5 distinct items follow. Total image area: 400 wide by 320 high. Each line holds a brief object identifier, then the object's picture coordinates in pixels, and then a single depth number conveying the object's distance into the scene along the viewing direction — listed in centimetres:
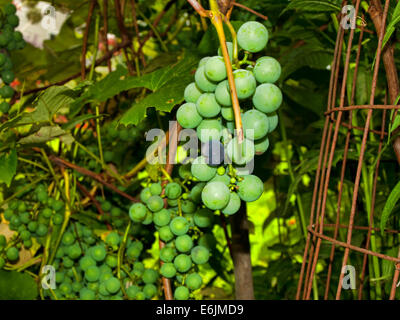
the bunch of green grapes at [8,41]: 107
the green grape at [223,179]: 50
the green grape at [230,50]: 48
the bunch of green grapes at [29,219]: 97
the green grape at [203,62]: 51
